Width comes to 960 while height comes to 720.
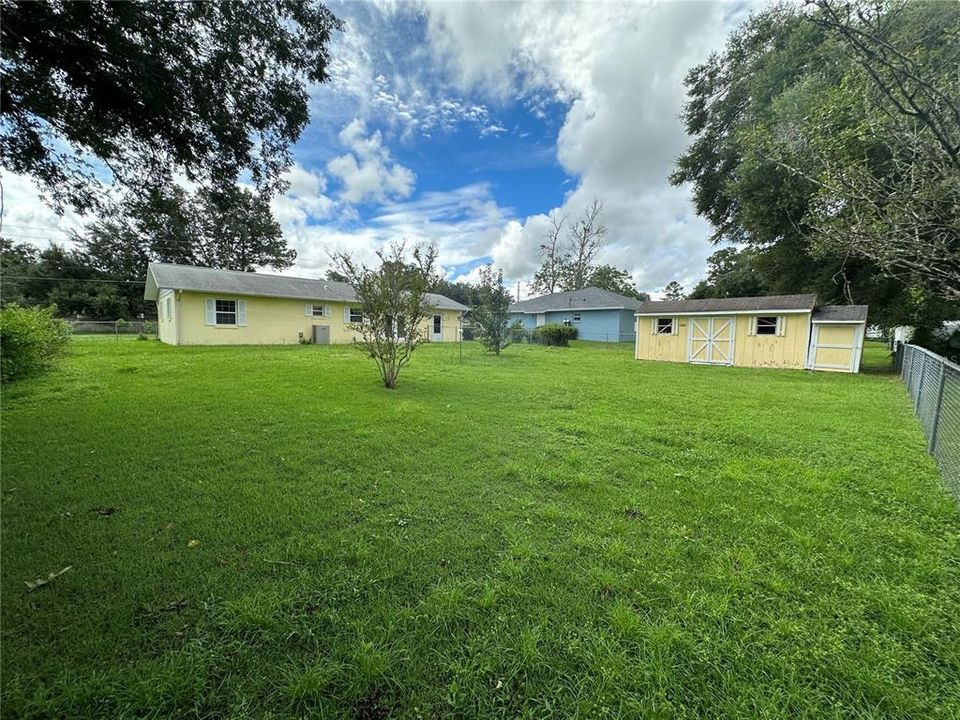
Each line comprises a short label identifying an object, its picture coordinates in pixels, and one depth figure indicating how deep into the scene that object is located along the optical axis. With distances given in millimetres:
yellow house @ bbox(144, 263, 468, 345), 15859
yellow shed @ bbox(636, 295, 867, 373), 12734
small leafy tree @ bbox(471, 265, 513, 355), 15463
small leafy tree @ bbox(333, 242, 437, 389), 7547
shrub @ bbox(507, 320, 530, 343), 21812
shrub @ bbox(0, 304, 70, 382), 7312
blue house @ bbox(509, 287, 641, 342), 26734
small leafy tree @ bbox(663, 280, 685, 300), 49812
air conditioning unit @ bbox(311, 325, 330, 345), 19250
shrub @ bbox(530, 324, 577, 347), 23000
